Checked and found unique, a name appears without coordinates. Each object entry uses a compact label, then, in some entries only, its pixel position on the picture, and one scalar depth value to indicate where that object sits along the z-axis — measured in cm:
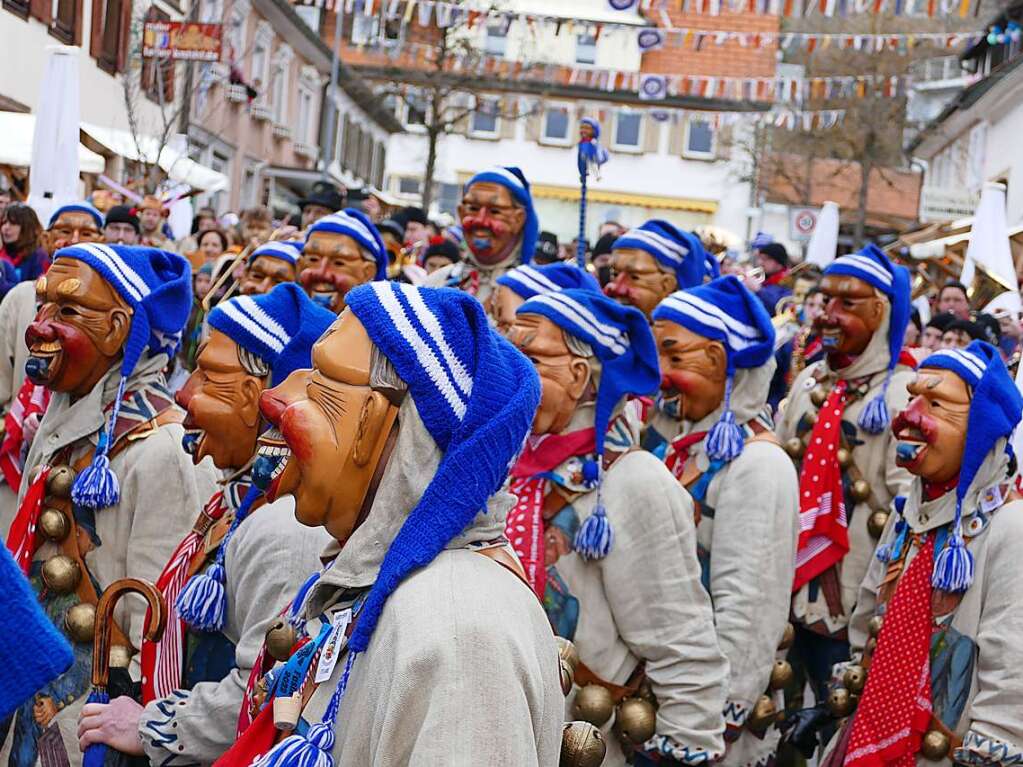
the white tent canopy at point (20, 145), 1516
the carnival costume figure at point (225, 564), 357
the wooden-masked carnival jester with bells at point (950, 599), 484
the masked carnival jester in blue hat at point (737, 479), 511
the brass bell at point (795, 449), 743
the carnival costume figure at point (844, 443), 680
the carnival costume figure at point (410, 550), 243
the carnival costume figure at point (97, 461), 439
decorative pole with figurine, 945
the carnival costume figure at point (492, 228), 844
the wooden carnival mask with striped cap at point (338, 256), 795
